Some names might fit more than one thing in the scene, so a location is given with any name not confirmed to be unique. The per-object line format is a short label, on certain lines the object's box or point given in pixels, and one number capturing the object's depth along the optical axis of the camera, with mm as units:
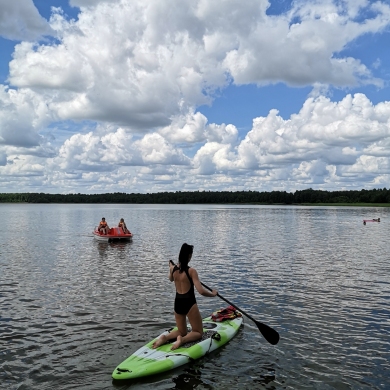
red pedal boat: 35944
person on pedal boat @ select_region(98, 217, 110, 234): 37250
